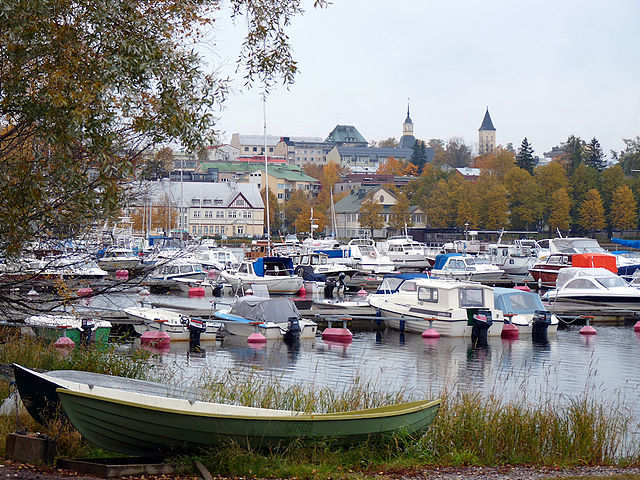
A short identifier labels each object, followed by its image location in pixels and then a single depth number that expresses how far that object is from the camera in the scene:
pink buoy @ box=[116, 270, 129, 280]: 52.08
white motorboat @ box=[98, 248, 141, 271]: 71.06
